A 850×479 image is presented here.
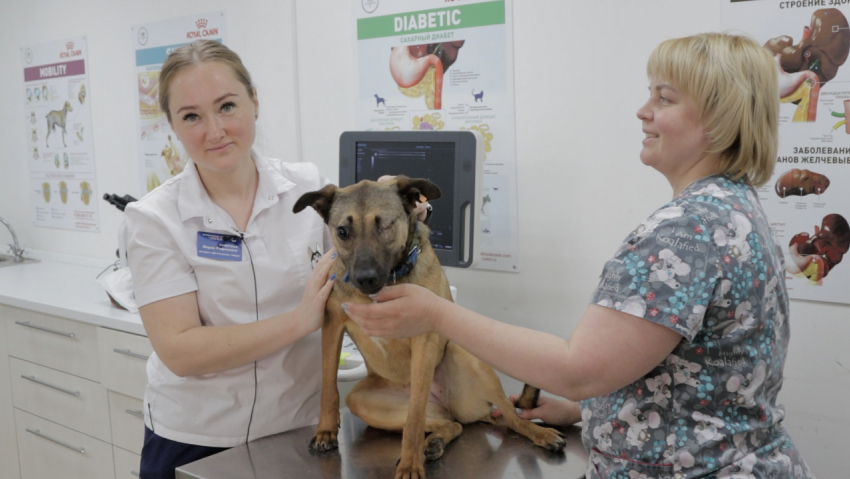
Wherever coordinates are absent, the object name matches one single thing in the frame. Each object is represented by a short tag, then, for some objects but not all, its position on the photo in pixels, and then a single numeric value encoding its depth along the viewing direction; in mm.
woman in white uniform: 1474
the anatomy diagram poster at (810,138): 1766
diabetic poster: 2354
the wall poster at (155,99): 3314
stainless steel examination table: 1468
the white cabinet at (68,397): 2775
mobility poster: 3850
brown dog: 1436
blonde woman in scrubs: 1037
